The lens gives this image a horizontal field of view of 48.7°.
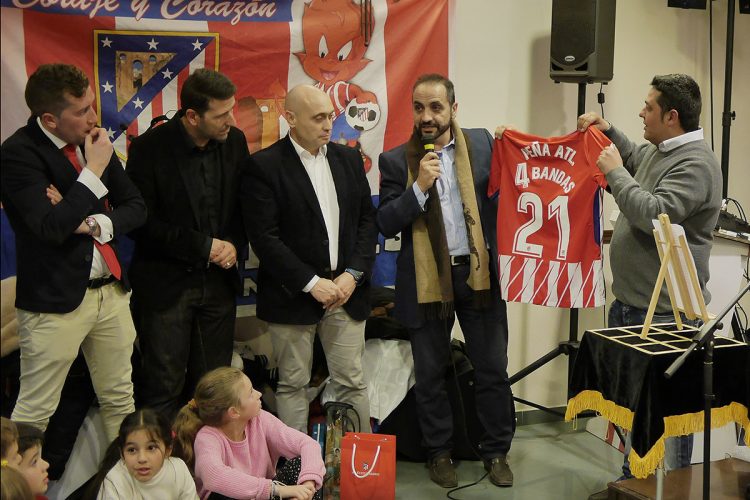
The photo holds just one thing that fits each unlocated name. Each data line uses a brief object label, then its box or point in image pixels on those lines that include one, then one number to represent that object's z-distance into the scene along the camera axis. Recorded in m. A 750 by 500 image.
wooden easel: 2.71
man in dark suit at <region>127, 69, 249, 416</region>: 3.23
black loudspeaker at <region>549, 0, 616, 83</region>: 3.90
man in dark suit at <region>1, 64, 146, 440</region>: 2.81
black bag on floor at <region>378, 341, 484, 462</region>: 3.82
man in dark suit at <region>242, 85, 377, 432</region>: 3.35
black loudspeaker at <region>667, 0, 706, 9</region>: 4.54
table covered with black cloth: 2.66
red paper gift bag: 3.20
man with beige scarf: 3.49
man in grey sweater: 3.09
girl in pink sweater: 2.84
